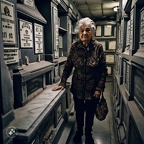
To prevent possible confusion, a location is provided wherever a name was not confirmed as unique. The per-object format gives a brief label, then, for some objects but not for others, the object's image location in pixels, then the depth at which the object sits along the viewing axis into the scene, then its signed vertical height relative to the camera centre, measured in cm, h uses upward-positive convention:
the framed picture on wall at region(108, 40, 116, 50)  772 +51
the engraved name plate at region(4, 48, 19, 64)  145 +1
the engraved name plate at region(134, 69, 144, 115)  164 -35
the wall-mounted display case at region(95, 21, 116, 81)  767 +79
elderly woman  214 -14
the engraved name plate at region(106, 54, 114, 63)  780 -14
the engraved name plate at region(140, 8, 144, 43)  171 +27
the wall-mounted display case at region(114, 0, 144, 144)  158 -31
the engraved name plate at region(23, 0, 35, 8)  216 +74
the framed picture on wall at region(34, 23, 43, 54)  246 +28
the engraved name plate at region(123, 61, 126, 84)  300 -32
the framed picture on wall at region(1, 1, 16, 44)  142 +31
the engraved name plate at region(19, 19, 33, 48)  201 +28
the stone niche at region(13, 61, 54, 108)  172 -32
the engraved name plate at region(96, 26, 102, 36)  776 +116
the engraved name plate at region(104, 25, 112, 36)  766 +117
